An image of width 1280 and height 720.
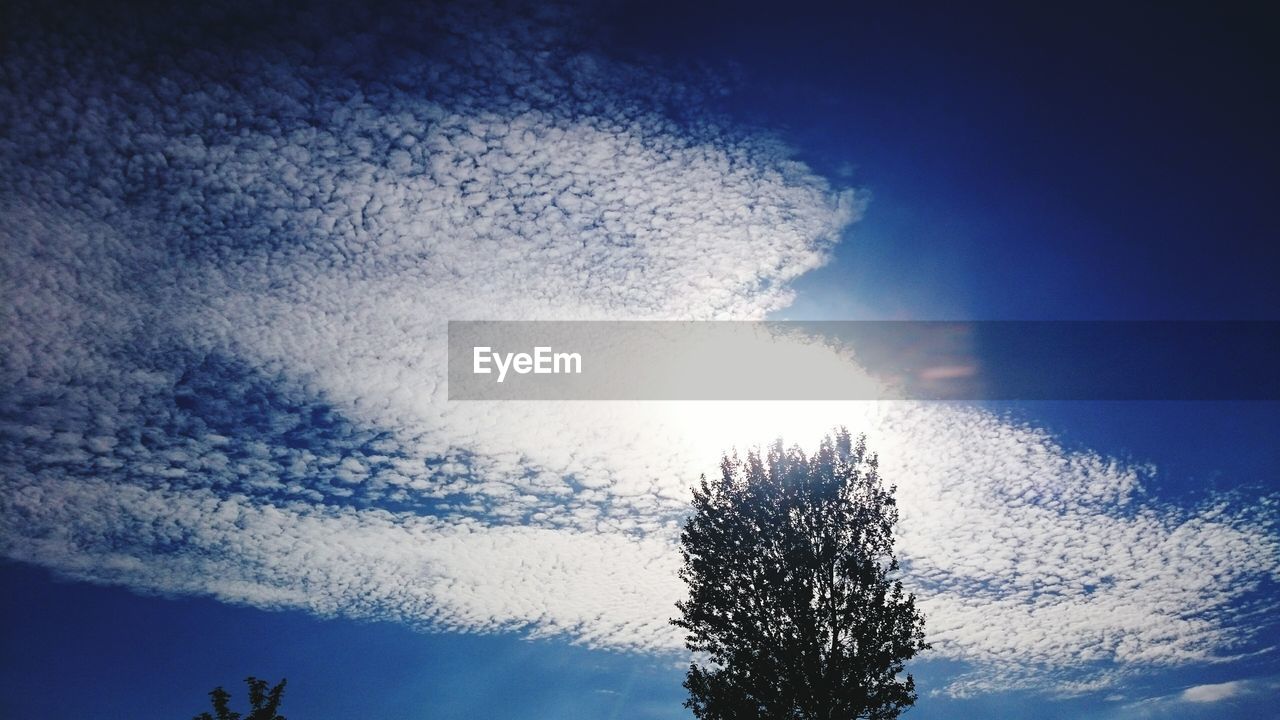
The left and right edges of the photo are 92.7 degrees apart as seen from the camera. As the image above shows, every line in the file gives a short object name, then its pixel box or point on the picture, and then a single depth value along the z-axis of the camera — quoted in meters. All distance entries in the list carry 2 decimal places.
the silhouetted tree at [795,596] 17.33
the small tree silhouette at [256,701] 25.17
